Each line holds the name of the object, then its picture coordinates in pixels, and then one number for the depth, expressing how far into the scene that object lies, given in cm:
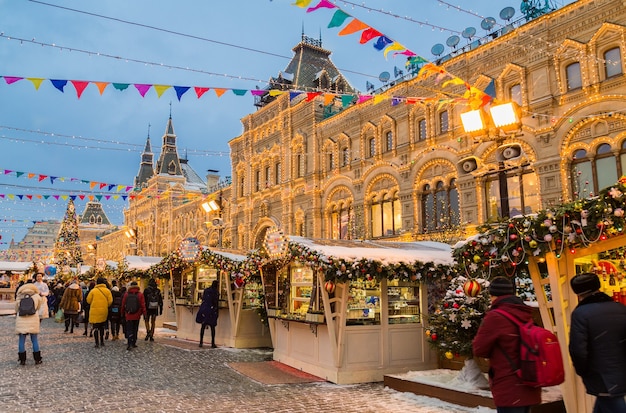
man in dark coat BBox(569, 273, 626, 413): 396
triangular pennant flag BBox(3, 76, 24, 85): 999
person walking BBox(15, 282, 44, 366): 1028
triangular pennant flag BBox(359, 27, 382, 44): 911
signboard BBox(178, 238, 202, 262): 1541
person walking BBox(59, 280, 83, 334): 1631
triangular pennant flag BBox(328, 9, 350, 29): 854
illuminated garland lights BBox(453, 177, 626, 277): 562
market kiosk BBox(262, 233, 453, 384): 942
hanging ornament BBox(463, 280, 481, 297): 710
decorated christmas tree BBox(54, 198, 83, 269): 5200
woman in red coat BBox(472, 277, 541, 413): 402
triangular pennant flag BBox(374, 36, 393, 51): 919
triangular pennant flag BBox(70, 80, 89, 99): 1011
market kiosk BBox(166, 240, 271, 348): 1394
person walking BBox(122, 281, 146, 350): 1302
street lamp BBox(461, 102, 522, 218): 764
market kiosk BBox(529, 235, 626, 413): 615
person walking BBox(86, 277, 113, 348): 1348
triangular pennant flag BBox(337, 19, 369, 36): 885
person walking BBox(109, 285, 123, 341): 1452
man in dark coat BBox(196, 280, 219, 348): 1376
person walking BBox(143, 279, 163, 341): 1519
